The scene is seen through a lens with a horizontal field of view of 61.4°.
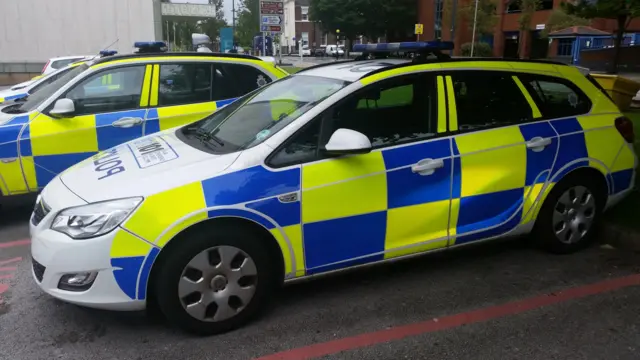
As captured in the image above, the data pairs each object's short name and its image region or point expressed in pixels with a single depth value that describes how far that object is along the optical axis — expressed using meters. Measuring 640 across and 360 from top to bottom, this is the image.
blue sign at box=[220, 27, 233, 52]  43.45
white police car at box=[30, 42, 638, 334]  2.83
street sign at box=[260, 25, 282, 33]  17.19
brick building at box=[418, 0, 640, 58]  39.78
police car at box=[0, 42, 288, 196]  4.94
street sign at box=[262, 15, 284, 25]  17.03
